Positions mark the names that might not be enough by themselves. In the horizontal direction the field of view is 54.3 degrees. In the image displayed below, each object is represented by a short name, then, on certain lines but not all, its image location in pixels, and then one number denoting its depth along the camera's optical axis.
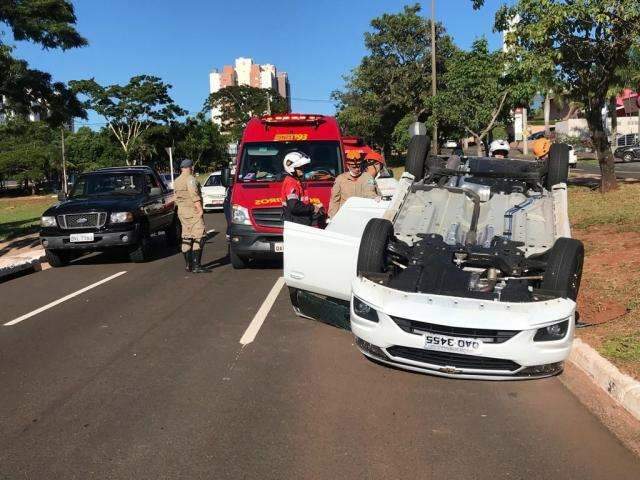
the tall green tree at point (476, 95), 24.38
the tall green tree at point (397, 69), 50.47
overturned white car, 4.32
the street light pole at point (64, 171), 53.23
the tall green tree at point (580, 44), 12.01
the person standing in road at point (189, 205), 9.84
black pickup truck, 11.09
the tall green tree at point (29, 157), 53.38
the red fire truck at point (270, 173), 9.45
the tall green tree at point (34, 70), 15.50
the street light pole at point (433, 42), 30.55
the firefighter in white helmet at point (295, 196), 7.82
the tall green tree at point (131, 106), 60.66
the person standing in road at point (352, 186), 8.41
